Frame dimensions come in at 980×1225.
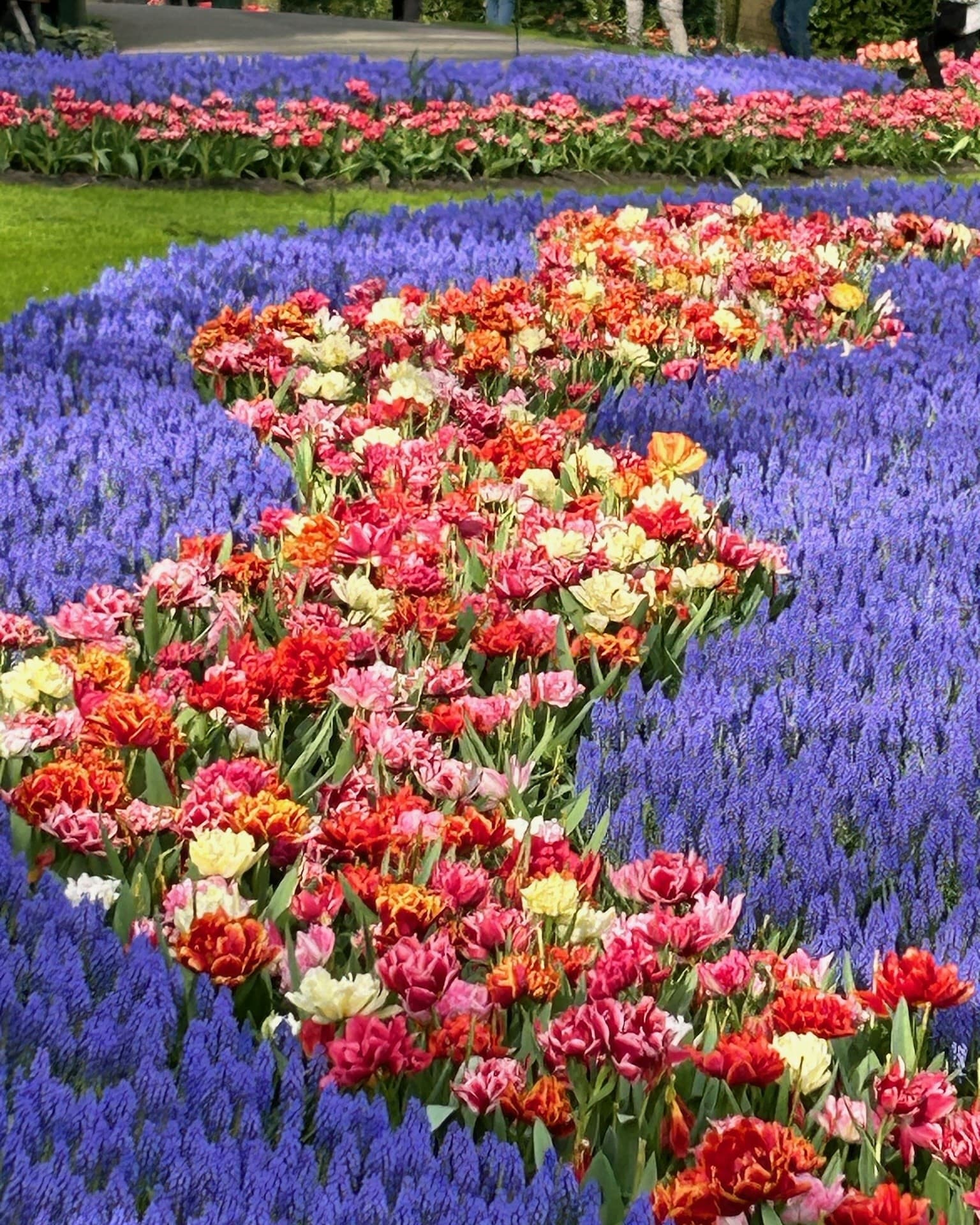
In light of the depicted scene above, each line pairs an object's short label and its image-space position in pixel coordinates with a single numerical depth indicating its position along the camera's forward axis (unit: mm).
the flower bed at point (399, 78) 12406
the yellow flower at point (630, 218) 8461
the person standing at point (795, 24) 19719
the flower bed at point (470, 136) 11719
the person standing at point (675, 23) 19969
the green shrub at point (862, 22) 26391
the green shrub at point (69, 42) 15266
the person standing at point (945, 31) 15328
